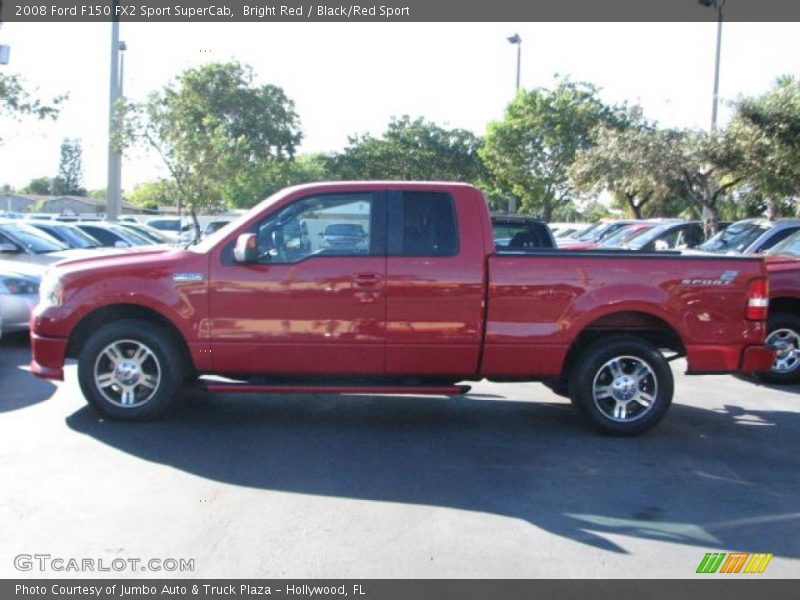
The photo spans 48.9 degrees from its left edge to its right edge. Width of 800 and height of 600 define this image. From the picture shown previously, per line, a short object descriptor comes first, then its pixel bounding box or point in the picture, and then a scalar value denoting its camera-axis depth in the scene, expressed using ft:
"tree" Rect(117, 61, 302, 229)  78.28
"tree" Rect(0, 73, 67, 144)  66.99
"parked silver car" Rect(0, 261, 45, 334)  36.43
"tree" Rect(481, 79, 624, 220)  100.53
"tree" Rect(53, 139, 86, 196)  359.46
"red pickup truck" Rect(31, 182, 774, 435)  23.61
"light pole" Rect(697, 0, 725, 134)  76.79
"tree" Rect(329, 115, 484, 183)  102.68
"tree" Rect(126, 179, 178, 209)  82.04
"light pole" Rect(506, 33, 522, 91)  101.30
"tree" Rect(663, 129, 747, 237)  60.70
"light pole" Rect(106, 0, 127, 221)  77.15
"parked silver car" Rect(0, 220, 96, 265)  44.73
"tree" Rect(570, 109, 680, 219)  67.10
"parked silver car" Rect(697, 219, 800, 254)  45.93
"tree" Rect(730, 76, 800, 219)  57.06
